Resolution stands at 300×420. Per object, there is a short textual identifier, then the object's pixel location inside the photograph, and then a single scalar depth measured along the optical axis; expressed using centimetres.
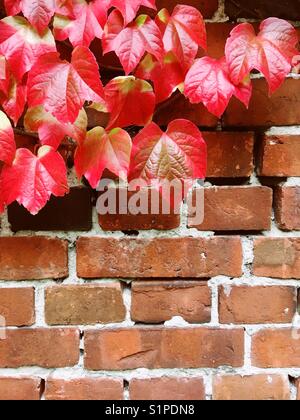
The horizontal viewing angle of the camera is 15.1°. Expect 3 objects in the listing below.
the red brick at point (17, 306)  162
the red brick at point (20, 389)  163
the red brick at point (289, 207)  161
